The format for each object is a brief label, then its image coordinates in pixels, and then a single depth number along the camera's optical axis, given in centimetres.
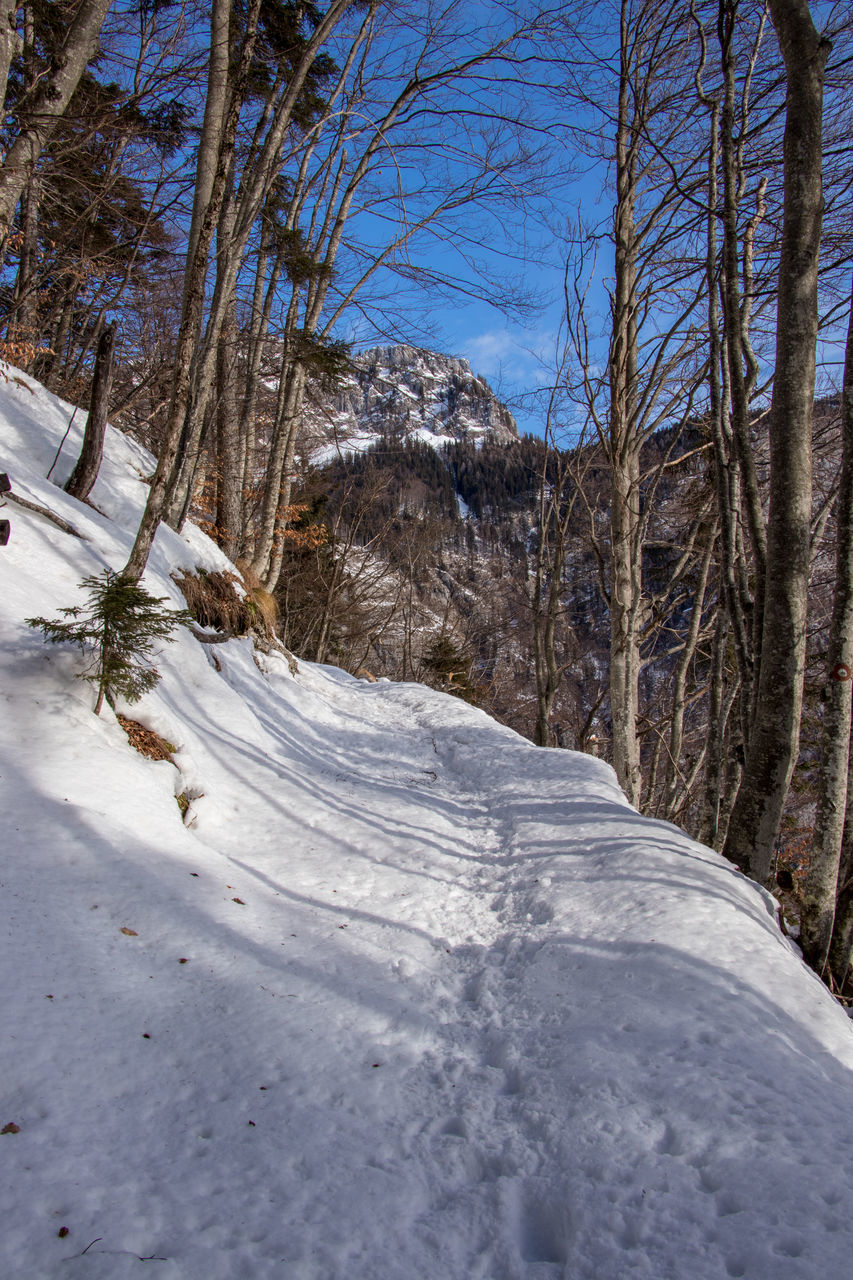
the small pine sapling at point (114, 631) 357
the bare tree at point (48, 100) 509
